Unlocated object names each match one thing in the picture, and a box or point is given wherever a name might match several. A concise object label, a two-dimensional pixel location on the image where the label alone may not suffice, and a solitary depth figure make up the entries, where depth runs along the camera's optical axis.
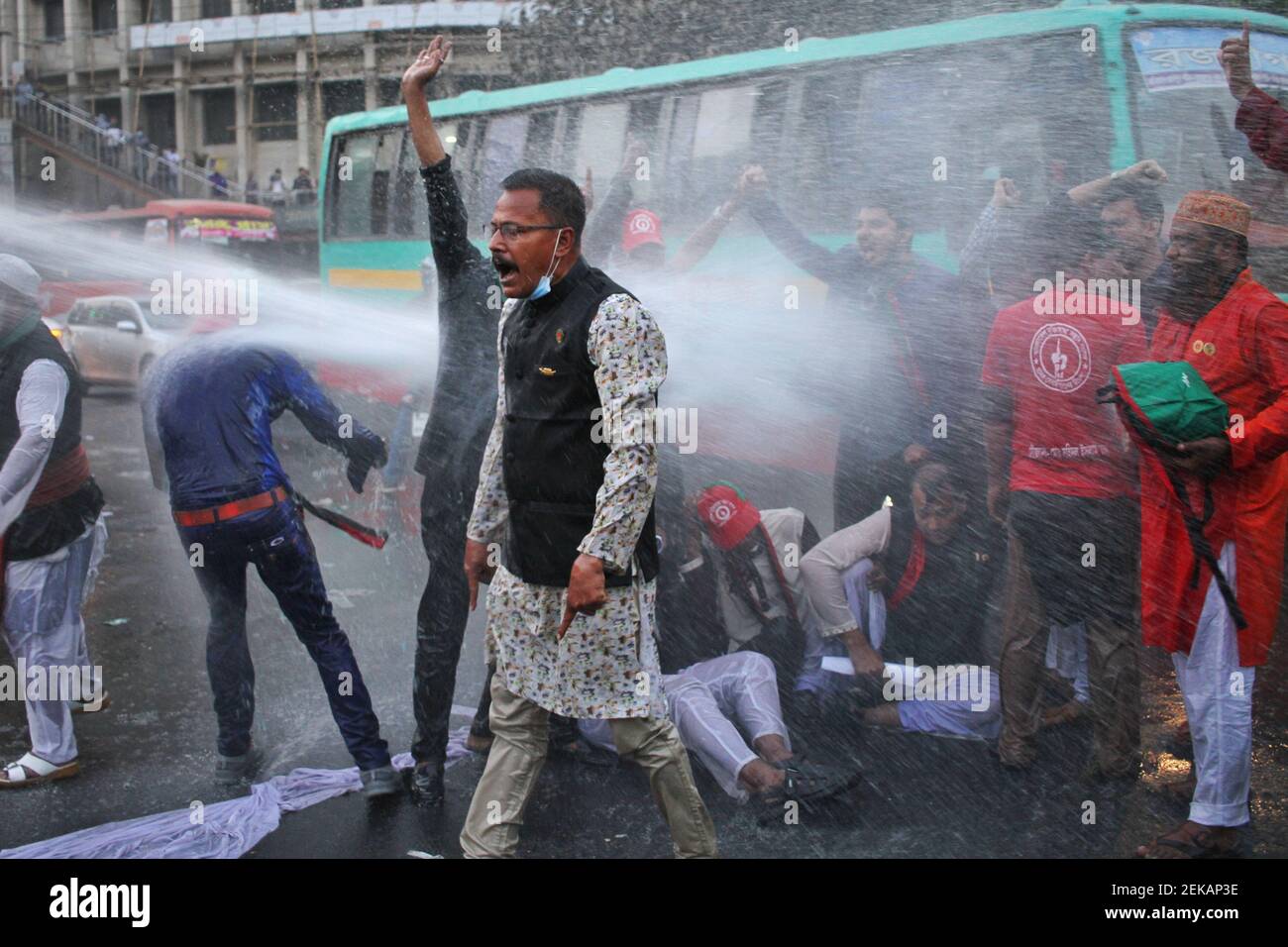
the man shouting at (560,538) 2.84
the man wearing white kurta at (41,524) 3.85
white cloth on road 3.39
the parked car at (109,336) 11.32
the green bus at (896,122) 5.31
